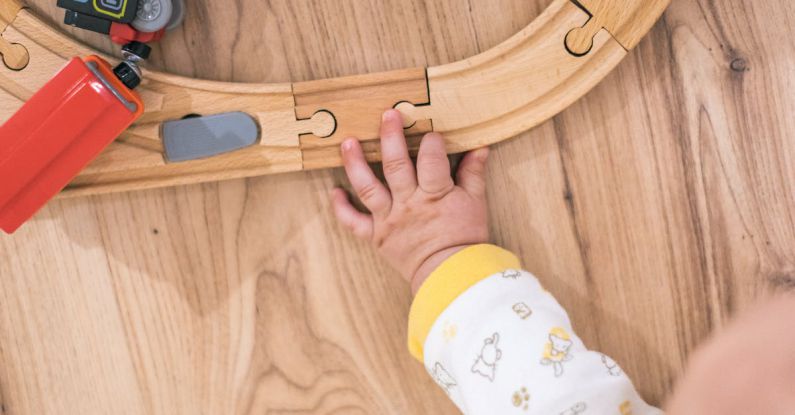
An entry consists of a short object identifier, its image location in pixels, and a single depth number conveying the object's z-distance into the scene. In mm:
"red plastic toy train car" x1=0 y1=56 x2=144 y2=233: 476
